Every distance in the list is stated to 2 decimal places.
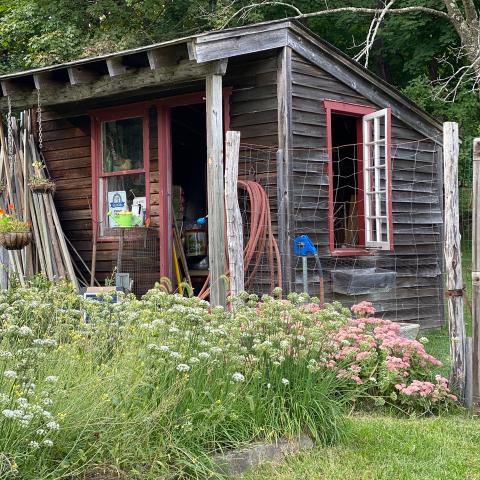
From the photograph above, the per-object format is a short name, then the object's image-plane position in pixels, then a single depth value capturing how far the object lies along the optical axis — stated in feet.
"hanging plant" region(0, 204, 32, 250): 29.30
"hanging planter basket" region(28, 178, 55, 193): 32.58
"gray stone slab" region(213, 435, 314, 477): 12.96
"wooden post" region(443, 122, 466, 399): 19.33
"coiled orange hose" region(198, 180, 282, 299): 26.53
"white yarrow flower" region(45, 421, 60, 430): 10.34
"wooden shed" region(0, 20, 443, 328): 27.43
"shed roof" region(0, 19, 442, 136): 25.63
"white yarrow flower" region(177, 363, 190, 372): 12.39
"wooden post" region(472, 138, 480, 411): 19.06
